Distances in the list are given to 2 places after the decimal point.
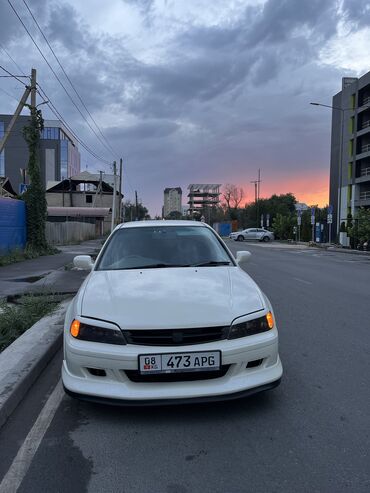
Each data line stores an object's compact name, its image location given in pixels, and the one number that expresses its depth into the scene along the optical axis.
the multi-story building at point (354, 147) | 47.88
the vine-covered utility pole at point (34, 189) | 21.02
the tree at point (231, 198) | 114.31
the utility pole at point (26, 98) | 20.52
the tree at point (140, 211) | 98.05
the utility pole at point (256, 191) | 74.43
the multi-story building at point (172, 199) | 155.56
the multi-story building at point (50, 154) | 97.30
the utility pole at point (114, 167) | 46.02
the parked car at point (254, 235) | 53.81
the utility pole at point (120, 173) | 50.02
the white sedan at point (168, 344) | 3.39
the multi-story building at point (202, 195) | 150.45
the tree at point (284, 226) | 55.16
